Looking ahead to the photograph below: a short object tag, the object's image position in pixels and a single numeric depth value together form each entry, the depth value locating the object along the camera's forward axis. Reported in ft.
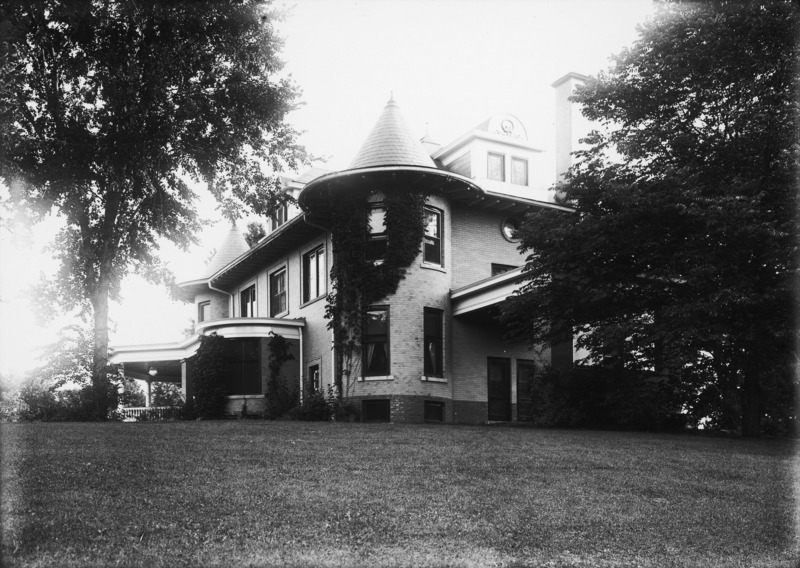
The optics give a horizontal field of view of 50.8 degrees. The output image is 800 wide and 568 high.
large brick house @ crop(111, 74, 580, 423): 79.97
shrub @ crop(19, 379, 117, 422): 75.46
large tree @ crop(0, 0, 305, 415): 74.84
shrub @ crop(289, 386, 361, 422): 78.69
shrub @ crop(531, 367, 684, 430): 69.87
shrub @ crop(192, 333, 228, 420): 91.25
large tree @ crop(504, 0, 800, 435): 58.75
